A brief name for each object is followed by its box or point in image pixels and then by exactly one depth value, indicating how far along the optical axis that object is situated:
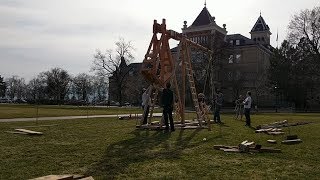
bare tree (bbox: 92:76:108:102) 86.07
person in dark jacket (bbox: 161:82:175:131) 12.35
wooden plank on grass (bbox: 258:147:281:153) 8.38
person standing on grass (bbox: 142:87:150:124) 13.26
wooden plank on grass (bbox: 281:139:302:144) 9.85
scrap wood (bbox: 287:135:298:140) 10.27
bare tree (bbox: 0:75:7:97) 90.53
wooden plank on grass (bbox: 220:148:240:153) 8.34
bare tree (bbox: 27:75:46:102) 84.87
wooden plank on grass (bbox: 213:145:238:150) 8.67
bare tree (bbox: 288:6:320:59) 43.16
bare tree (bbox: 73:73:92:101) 85.35
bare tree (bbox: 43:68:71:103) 80.22
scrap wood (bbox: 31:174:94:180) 4.99
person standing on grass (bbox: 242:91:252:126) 15.62
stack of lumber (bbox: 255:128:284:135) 11.95
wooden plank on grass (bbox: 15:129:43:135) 10.84
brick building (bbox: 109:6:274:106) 52.30
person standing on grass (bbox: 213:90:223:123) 17.33
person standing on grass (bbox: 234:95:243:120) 20.37
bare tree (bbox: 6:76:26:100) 97.45
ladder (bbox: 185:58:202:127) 13.81
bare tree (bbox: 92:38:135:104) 63.52
